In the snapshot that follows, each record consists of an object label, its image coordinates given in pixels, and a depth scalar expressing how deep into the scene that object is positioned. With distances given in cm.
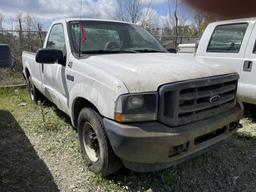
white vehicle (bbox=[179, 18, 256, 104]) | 335
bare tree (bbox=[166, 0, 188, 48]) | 1081
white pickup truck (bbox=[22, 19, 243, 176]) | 171
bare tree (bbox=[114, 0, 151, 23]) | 1069
